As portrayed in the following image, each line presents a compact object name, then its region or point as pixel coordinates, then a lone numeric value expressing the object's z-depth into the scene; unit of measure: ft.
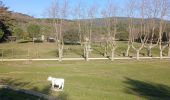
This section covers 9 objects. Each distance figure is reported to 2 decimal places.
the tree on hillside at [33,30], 138.03
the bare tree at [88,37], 86.56
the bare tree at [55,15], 91.21
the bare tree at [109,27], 99.77
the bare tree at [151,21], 101.48
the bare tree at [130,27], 100.33
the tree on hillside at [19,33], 137.75
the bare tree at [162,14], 100.59
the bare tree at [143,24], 101.82
